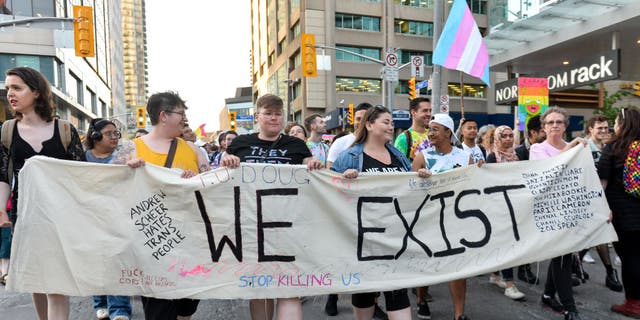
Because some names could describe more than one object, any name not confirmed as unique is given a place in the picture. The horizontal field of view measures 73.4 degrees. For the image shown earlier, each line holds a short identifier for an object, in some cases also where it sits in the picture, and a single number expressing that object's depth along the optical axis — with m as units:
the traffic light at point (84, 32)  12.90
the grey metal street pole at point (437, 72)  10.89
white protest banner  2.91
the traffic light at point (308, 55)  17.30
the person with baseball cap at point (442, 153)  3.86
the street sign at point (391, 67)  15.39
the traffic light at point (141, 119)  32.66
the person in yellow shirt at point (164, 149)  2.96
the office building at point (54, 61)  35.53
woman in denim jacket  3.24
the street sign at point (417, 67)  15.29
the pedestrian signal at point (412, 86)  17.13
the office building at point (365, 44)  36.50
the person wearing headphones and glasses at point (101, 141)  4.40
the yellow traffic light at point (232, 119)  32.62
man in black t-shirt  3.23
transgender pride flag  7.07
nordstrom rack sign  10.67
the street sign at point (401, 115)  27.92
